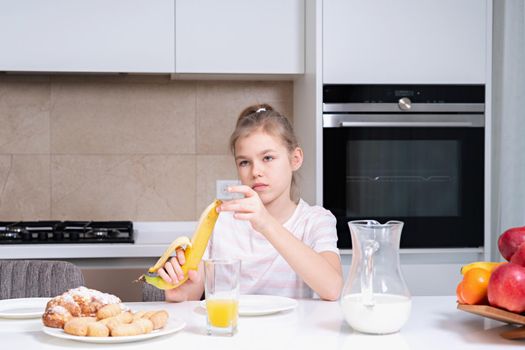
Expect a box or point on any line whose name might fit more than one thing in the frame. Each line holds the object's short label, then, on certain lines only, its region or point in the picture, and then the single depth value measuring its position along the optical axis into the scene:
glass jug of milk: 1.21
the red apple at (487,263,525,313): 1.19
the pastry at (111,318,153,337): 1.15
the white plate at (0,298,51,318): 1.35
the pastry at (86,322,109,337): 1.15
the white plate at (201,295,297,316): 1.35
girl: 1.61
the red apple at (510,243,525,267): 1.23
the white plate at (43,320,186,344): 1.14
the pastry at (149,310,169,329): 1.21
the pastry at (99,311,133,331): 1.17
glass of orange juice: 1.21
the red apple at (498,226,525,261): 1.34
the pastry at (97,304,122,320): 1.23
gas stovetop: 2.66
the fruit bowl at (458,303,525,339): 1.19
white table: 1.16
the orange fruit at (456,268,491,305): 1.28
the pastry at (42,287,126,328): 1.22
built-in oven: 2.70
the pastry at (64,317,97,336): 1.16
